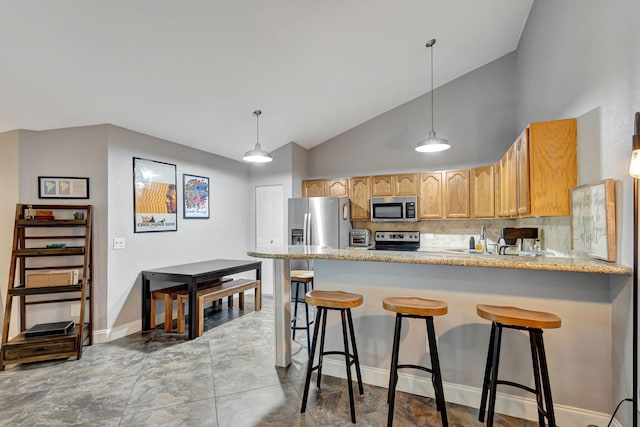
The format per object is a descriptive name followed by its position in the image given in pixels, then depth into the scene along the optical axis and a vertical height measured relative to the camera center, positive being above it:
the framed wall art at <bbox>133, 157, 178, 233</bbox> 3.75 +0.29
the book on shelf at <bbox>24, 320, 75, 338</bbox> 2.88 -1.04
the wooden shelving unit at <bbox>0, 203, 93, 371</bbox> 2.84 -0.51
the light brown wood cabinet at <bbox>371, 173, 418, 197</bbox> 4.79 +0.53
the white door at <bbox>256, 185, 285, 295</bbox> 5.40 -0.04
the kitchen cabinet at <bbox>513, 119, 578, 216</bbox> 2.25 +0.38
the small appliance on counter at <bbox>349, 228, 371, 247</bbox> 5.07 -0.32
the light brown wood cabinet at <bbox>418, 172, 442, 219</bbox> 4.63 +0.35
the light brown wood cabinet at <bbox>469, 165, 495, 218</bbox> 4.12 +0.36
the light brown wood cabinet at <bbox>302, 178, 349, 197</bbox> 5.27 +0.54
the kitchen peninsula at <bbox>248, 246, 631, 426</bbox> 1.87 -0.67
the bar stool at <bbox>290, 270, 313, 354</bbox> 3.03 -0.60
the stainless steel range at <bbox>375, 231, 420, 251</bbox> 4.96 -0.36
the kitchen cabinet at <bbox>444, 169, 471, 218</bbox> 4.48 +0.36
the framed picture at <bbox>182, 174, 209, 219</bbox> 4.43 +0.34
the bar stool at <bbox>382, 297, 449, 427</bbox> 1.85 -0.74
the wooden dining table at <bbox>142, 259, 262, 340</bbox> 3.48 -0.67
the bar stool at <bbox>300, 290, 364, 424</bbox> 2.05 -0.66
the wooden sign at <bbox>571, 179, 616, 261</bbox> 1.79 -0.02
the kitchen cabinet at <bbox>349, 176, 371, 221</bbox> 5.09 +0.35
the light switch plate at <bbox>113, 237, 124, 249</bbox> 3.46 -0.26
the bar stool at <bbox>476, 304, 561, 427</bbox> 1.64 -0.68
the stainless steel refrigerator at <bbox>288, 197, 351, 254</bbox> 4.83 -0.04
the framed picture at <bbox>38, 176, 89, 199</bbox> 3.29 +0.35
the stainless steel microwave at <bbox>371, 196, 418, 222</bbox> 4.73 +0.15
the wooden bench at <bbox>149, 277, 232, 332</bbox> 3.64 -0.96
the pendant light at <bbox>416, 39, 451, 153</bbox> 3.41 +0.82
